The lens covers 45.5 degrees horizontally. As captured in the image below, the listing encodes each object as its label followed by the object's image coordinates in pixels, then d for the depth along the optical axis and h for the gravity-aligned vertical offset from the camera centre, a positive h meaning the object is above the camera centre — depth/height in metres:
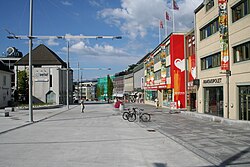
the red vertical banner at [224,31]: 22.16 +4.36
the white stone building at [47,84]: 68.81 +1.32
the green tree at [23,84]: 62.56 +1.23
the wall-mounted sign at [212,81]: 24.66 +0.73
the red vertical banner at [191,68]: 33.56 +2.47
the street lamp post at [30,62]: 22.34 +2.08
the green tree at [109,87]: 110.06 +0.71
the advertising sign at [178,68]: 39.84 +2.86
